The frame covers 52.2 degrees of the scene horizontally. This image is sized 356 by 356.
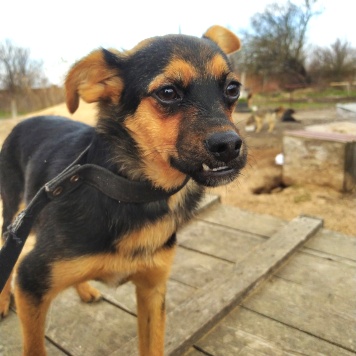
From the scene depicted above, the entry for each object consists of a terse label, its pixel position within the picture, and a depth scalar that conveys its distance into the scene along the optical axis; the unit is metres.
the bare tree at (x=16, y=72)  21.80
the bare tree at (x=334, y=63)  20.30
